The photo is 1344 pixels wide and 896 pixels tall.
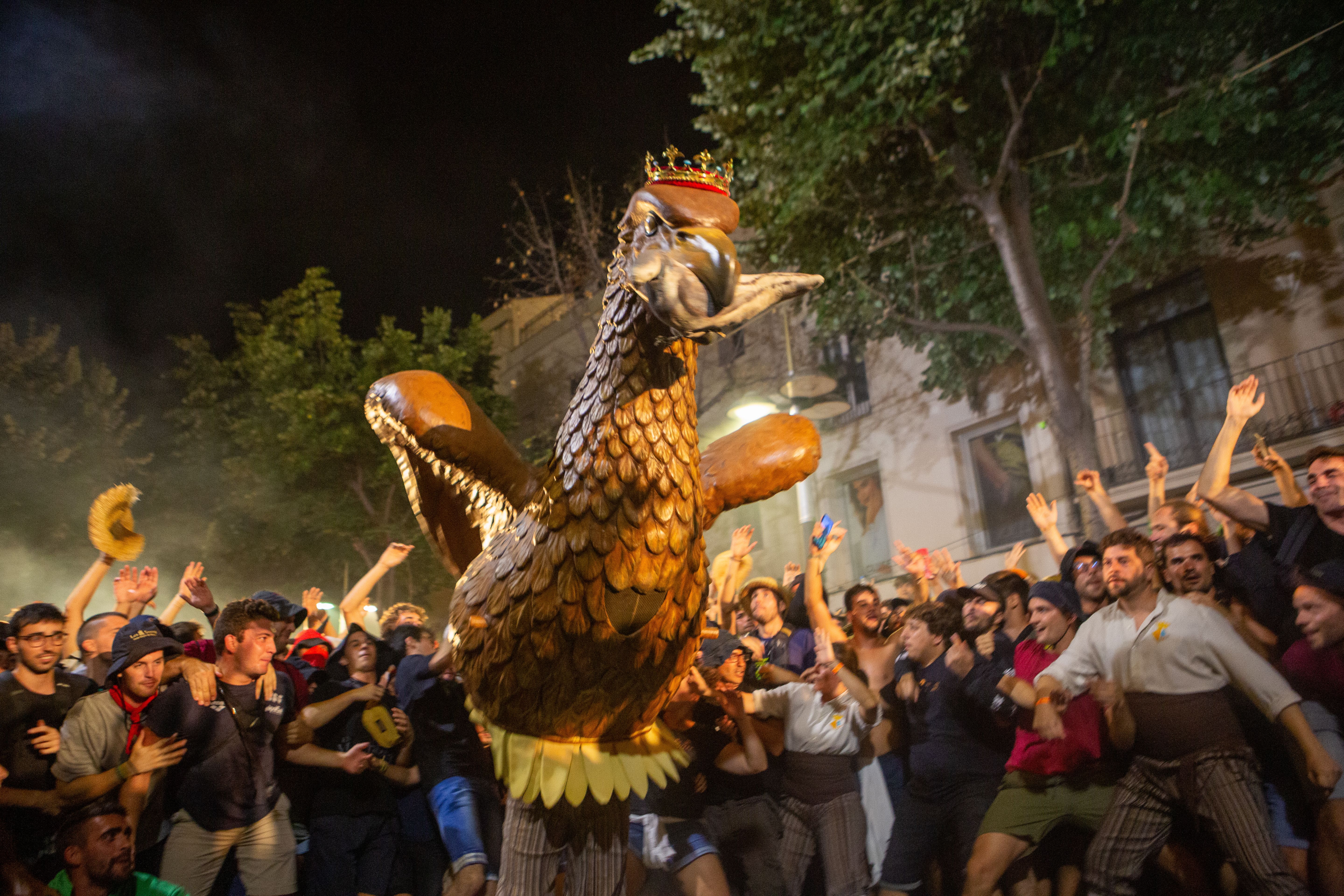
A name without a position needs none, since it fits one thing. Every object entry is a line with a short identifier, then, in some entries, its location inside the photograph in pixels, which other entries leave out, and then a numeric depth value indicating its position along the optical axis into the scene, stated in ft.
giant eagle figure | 5.76
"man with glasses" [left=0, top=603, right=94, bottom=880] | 10.62
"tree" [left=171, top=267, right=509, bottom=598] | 43.96
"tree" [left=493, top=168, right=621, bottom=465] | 39.22
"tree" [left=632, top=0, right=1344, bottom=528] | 25.11
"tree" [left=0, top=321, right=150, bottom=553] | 37.32
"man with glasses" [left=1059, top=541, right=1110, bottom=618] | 12.66
